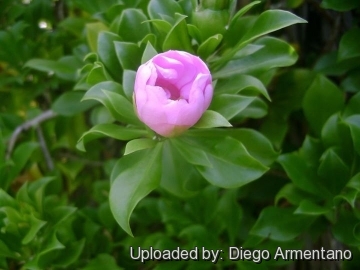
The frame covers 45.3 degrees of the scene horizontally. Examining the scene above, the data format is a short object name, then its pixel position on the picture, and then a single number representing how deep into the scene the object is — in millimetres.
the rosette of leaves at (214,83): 209
